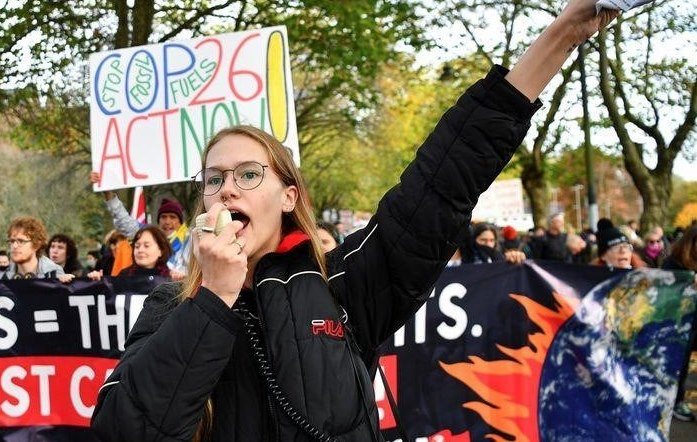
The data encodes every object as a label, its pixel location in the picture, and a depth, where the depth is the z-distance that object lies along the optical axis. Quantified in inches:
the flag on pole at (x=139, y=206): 353.1
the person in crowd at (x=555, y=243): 465.7
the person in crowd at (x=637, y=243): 451.4
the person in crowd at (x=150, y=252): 212.8
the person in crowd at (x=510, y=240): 461.7
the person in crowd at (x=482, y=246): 291.4
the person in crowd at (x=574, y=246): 418.3
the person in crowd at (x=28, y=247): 222.4
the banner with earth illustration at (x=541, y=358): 175.2
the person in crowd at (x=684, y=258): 257.0
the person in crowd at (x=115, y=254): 252.8
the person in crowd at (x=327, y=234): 188.9
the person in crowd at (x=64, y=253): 293.3
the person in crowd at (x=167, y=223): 236.8
